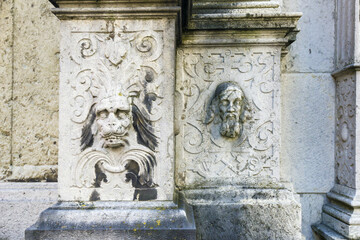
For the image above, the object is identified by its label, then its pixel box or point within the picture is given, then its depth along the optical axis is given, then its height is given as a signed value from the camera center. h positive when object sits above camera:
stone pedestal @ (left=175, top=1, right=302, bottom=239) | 1.85 +0.12
